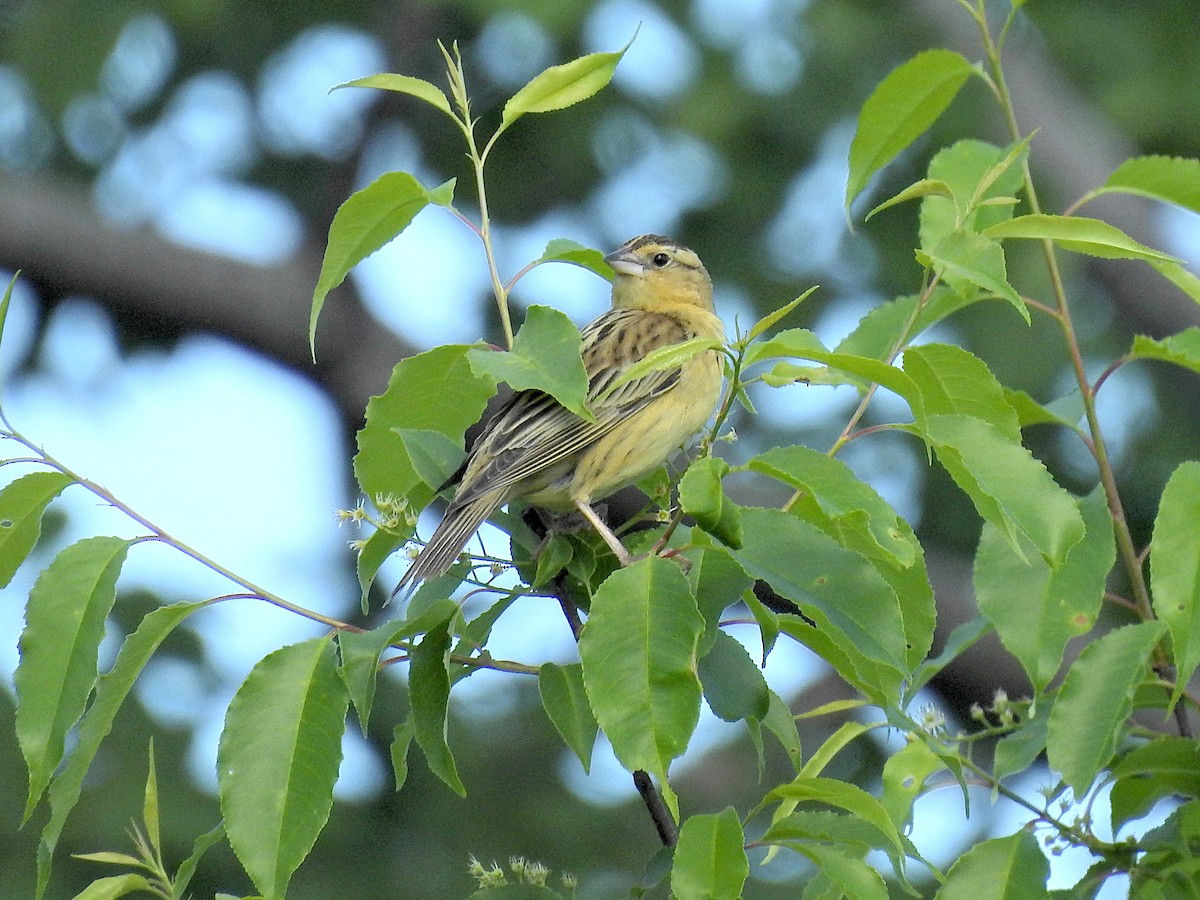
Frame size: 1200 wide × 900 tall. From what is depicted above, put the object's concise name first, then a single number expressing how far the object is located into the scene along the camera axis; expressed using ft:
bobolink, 26.58
